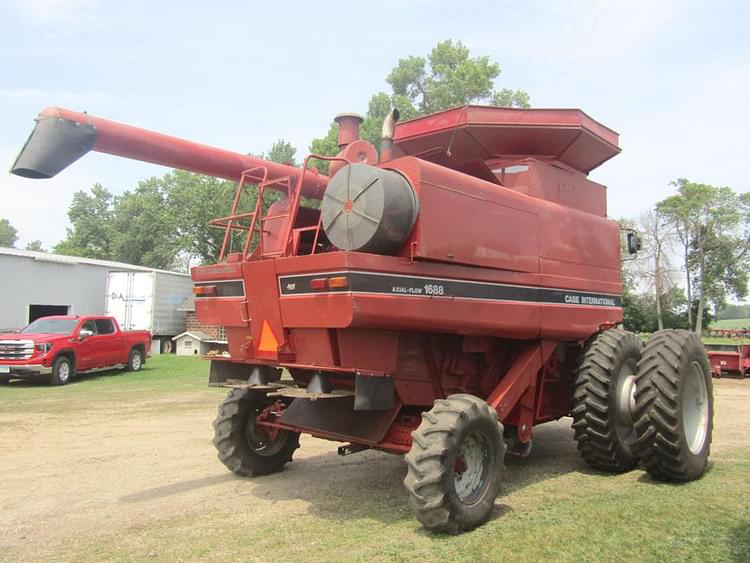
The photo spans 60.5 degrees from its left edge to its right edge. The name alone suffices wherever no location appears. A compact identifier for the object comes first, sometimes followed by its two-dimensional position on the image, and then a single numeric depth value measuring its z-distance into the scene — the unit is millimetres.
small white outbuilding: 26203
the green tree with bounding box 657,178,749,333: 49625
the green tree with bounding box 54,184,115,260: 68125
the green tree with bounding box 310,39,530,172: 41250
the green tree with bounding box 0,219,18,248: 106675
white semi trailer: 26016
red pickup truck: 16078
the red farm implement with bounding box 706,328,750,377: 17859
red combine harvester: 4895
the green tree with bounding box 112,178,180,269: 61125
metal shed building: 22859
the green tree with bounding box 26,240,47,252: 90575
